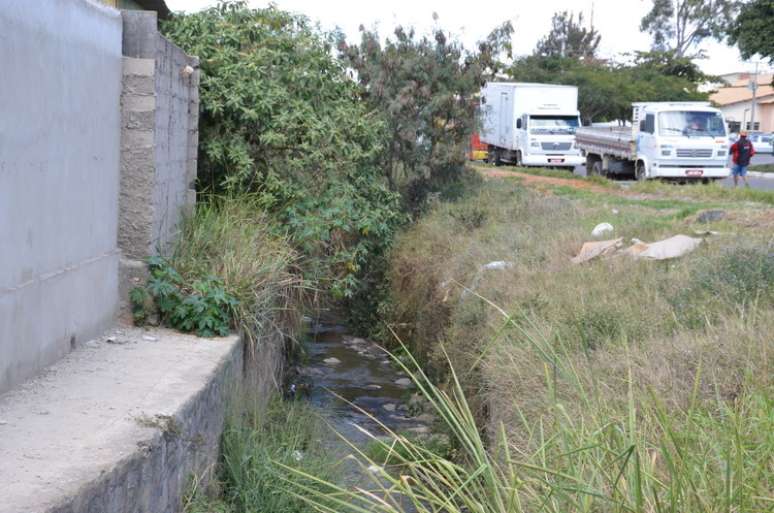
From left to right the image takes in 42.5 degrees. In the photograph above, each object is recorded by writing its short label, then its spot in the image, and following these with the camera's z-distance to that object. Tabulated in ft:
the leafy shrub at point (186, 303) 25.38
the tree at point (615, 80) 180.04
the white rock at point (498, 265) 36.73
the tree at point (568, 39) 255.29
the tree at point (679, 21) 224.53
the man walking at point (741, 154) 88.48
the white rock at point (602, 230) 40.78
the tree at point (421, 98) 57.47
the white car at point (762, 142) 197.77
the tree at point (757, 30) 118.11
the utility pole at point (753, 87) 180.88
